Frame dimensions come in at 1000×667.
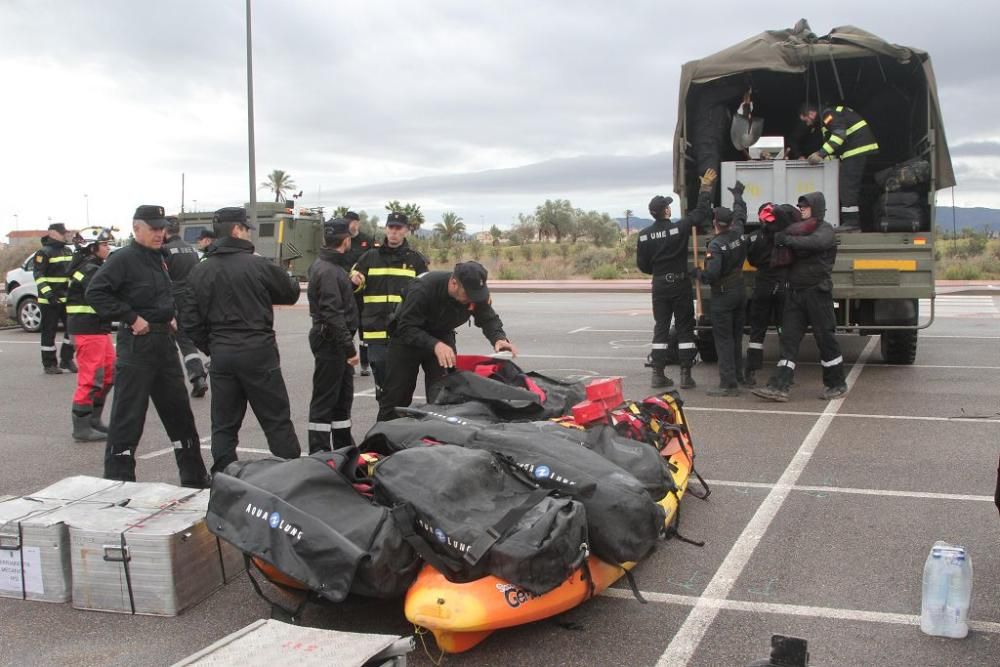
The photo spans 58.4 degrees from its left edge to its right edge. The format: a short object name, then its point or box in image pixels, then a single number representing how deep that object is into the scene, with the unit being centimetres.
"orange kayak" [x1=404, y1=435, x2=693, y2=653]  347
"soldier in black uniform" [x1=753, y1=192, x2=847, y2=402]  884
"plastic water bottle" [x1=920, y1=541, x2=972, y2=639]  370
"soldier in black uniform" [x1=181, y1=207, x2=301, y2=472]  553
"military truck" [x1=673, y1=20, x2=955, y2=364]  972
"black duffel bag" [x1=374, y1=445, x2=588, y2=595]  355
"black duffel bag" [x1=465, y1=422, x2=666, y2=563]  393
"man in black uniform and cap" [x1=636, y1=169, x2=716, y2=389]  935
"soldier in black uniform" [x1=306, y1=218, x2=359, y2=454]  631
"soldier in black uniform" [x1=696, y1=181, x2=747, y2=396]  904
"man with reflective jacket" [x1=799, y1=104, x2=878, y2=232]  1017
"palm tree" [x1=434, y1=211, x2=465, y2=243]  8046
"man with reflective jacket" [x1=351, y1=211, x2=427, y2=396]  727
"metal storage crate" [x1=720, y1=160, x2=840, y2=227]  1043
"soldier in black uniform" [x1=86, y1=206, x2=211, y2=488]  577
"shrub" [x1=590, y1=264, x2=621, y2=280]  3616
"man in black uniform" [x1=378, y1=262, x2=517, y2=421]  584
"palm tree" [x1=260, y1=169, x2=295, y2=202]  8136
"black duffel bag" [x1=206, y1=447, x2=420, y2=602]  362
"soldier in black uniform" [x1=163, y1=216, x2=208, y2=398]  981
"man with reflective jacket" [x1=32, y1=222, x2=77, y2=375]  1143
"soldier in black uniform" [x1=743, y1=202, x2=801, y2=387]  911
